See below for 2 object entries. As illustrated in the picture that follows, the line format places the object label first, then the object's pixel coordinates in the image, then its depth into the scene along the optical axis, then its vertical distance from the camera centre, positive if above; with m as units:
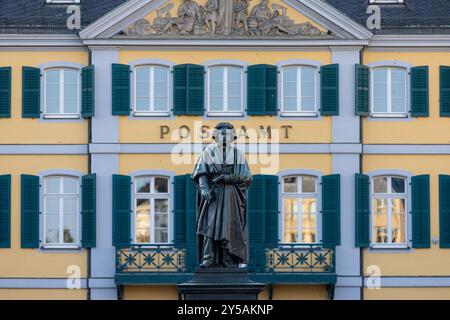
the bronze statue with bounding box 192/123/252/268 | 27.95 +0.40
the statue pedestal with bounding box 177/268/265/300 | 27.39 -0.83
